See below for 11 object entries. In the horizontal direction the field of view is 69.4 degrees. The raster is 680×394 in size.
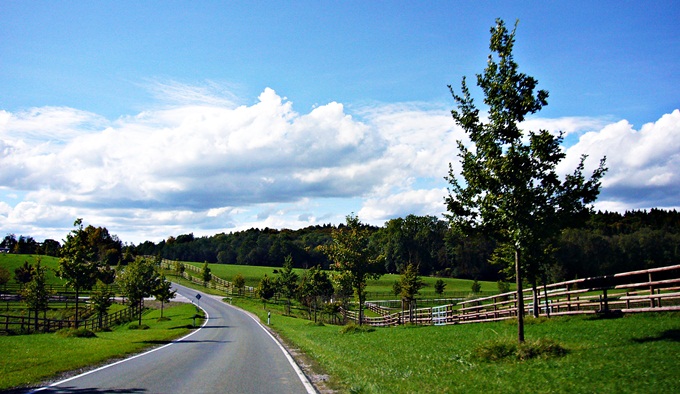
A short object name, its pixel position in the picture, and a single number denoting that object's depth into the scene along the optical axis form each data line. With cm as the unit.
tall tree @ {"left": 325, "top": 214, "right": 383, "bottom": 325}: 3616
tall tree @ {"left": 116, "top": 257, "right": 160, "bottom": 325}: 5444
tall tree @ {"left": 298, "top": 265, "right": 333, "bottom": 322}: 6631
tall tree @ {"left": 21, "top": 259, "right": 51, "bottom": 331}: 4719
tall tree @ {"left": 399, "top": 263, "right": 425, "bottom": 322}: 5506
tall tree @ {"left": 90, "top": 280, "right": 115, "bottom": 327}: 4444
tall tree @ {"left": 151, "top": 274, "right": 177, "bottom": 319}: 5991
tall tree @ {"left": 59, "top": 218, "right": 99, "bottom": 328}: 3650
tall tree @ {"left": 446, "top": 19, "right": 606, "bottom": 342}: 1440
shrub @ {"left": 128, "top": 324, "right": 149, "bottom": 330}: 4353
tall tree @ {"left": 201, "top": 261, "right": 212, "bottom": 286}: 10812
